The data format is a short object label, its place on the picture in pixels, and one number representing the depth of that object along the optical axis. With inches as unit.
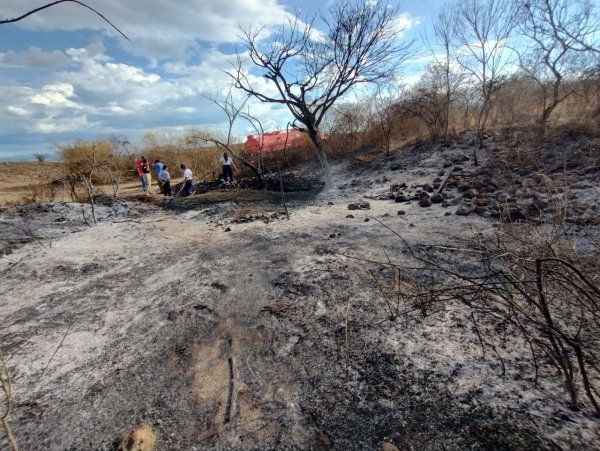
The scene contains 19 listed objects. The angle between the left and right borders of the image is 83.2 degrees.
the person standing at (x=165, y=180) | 466.9
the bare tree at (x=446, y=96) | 503.2
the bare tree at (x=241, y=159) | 499.2
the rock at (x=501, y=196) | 274.0
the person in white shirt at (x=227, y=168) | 513.6
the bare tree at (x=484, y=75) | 397.9
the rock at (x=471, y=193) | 296.4
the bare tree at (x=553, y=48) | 390.0
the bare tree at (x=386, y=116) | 589.5
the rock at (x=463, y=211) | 266.1
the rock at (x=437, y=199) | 306.2
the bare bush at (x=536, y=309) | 78.2
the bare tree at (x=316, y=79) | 402.3
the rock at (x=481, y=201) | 270.4
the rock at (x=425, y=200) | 303.8
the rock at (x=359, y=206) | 334.7
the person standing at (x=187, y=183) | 473.7
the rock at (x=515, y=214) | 228.9
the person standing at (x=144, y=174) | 501.0
